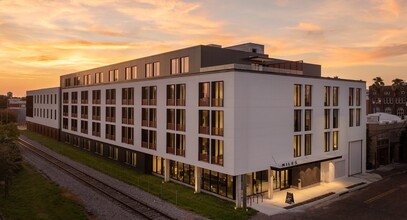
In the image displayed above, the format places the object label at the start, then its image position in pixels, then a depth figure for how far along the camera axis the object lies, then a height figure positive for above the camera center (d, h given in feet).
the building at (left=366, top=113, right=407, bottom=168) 157.83 -18.55
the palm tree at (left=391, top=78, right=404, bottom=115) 294.09 +21.42
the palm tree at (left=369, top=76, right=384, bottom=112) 302.86 +22.93
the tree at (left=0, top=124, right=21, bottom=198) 108.06 -19.06
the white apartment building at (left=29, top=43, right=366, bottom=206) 101.40 -5.80
